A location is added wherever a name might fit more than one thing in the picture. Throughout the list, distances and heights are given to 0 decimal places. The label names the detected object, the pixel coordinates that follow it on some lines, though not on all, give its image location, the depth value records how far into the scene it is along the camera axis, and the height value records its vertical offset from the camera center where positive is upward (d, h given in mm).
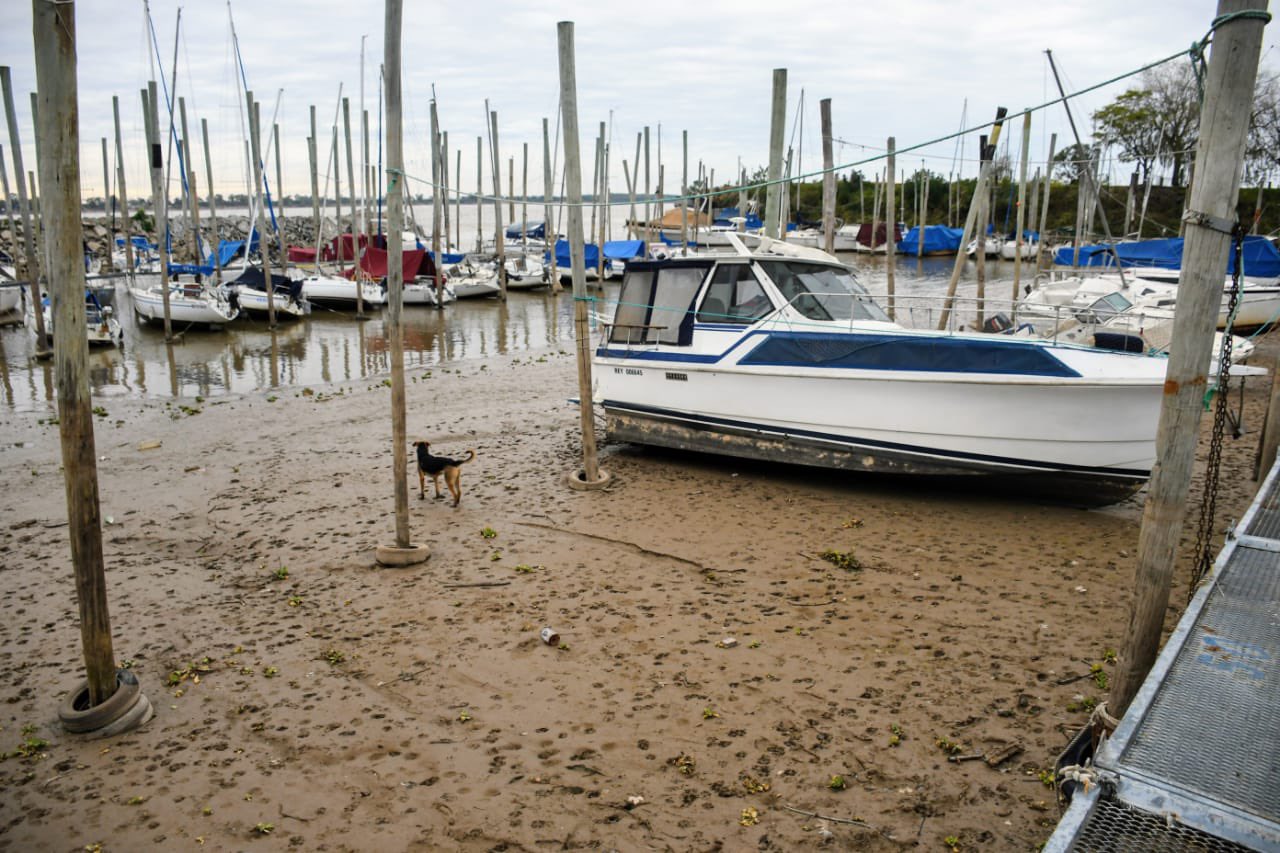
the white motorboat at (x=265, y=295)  27188 -1445
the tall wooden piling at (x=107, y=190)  33469 +2287
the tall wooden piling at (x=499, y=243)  32719 +352
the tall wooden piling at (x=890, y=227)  15523 +586
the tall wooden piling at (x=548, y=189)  33531 +2593
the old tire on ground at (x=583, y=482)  9797 -2610
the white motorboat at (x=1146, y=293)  18250 -753
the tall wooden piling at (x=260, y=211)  26016 +1164
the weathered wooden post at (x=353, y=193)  28562 +2146
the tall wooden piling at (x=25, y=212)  19453 +820
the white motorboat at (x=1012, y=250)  47938 +491
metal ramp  2807 -1805
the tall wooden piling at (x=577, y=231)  9047 +239
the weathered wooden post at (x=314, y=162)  30828 +3210
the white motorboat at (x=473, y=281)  33281 -1130
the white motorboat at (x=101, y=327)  21812 -2041
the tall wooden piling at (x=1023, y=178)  20156 +1993
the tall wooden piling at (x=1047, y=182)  28492 +2695
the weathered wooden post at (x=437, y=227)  30547 +921
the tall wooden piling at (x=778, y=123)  11500 +1790
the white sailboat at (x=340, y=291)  29797 -1395
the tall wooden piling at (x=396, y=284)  6896 -270
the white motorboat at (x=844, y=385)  8031 -1324
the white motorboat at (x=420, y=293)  31442 -1520
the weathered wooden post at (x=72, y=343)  4539 -520
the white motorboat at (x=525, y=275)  35781 -928
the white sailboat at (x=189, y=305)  24797 -1661
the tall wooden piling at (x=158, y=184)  20859 +1616
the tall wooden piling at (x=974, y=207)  14045 +903
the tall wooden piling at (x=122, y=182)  27516 +2181
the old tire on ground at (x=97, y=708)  5023 -2724
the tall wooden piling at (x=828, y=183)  14188 +1289
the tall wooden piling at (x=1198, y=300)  3697 -175
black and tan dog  9094 -2285
